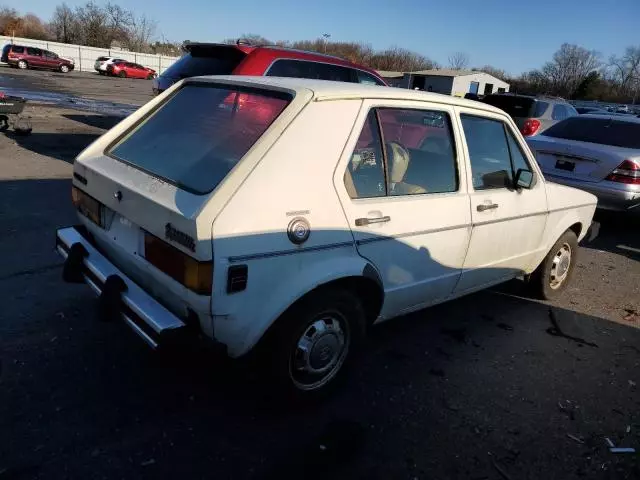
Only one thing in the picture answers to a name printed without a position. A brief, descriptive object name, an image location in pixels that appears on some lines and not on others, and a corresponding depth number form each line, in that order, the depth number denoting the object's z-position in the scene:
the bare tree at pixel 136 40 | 77.38
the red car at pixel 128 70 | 41.53
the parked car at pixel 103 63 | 41.80
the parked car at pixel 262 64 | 6.42
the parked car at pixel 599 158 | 6.86
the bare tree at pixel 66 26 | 70.69
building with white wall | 56.97
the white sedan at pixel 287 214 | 2.37
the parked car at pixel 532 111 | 11.41
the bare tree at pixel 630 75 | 87.82
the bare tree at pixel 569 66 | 90.62
